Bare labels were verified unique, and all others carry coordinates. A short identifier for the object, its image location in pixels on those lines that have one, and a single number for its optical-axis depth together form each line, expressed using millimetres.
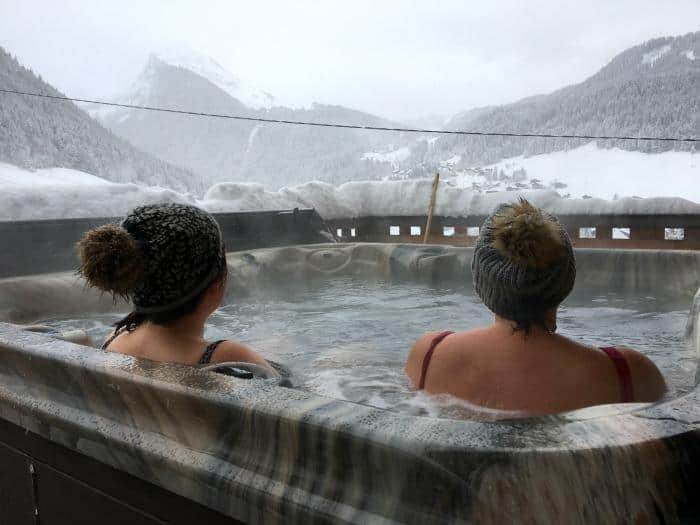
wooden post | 5008
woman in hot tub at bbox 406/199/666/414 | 912
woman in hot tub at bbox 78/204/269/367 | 946
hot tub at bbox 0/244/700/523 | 471
